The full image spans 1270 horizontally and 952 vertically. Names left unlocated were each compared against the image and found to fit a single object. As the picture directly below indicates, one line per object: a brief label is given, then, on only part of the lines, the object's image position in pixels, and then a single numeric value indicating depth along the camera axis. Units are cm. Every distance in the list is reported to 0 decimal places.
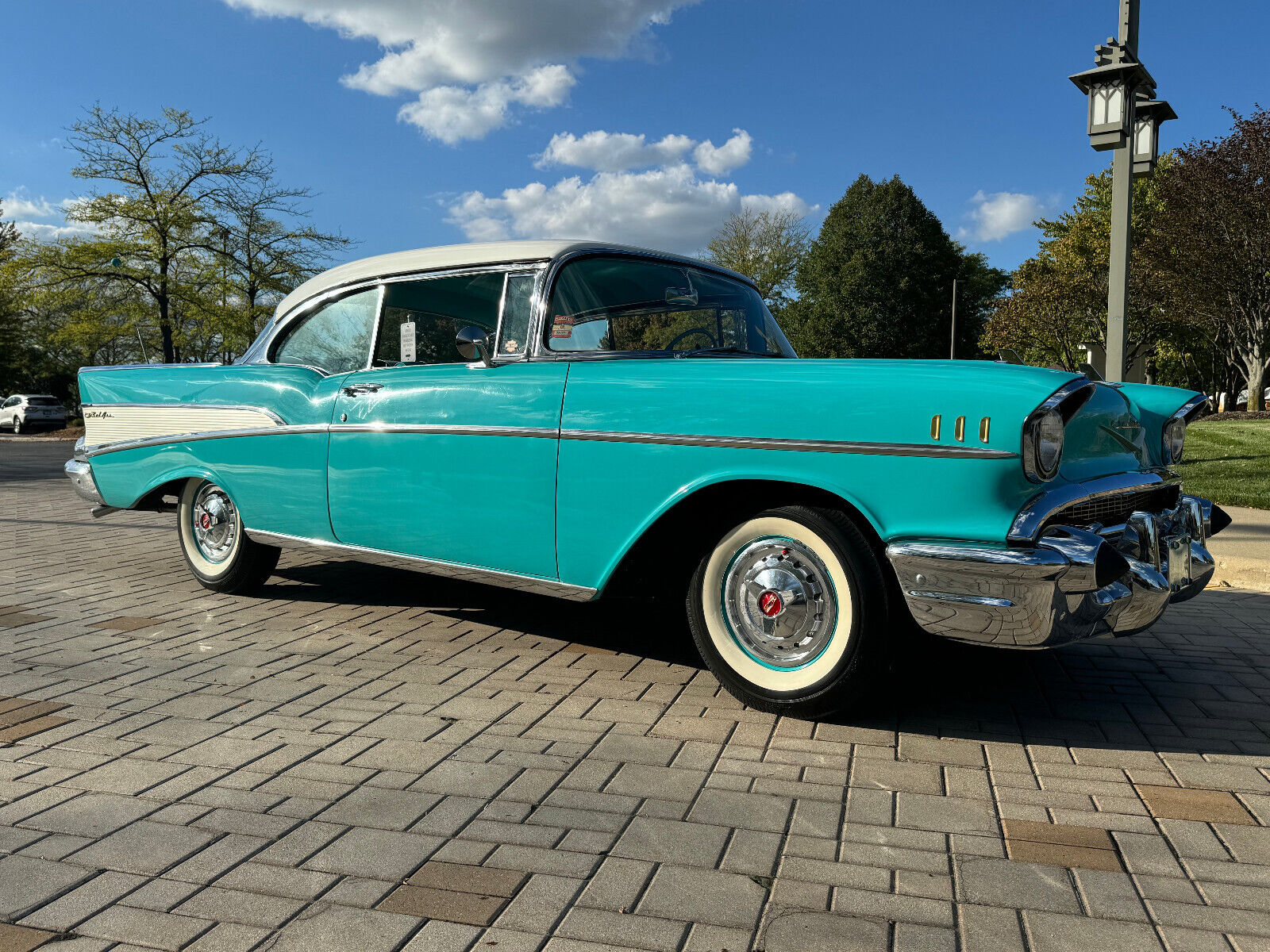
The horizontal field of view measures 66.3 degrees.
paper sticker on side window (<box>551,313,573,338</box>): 389
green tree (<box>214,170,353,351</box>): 2853
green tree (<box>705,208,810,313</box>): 4697
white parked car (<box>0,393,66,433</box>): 3234
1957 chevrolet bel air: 284
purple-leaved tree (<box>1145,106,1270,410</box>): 2420
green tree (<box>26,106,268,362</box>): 2725
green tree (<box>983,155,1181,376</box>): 3216
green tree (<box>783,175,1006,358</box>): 4353
